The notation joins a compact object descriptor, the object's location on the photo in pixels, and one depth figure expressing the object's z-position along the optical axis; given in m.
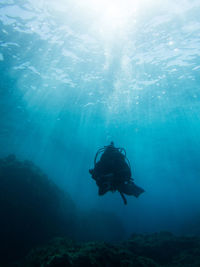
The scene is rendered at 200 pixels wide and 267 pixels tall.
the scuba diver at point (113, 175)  3.95
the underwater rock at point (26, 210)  10.99
